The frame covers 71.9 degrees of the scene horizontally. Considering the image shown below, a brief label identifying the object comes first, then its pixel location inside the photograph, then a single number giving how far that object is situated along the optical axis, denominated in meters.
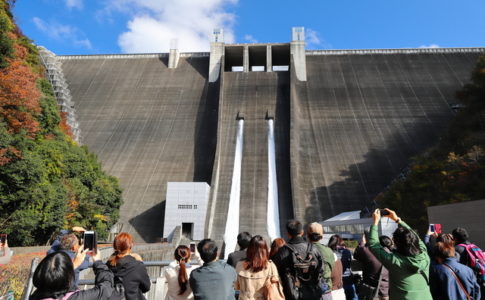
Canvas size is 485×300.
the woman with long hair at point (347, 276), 3.83
